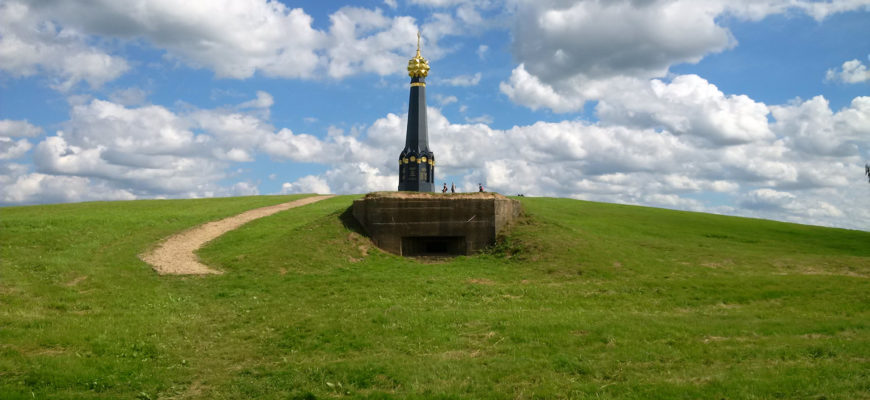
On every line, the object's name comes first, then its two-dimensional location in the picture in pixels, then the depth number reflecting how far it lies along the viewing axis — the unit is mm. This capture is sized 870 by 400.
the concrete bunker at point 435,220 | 29719
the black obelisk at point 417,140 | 42719
